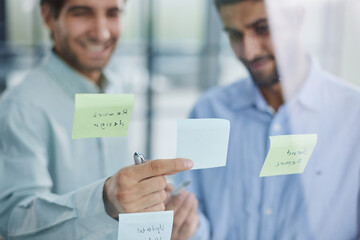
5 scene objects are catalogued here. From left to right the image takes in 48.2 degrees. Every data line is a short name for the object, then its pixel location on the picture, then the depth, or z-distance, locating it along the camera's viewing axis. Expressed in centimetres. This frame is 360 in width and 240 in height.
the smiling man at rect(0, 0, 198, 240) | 60
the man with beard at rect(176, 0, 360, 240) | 82
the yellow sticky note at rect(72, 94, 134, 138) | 56
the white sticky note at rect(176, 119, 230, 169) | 58
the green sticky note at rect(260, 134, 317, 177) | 62
